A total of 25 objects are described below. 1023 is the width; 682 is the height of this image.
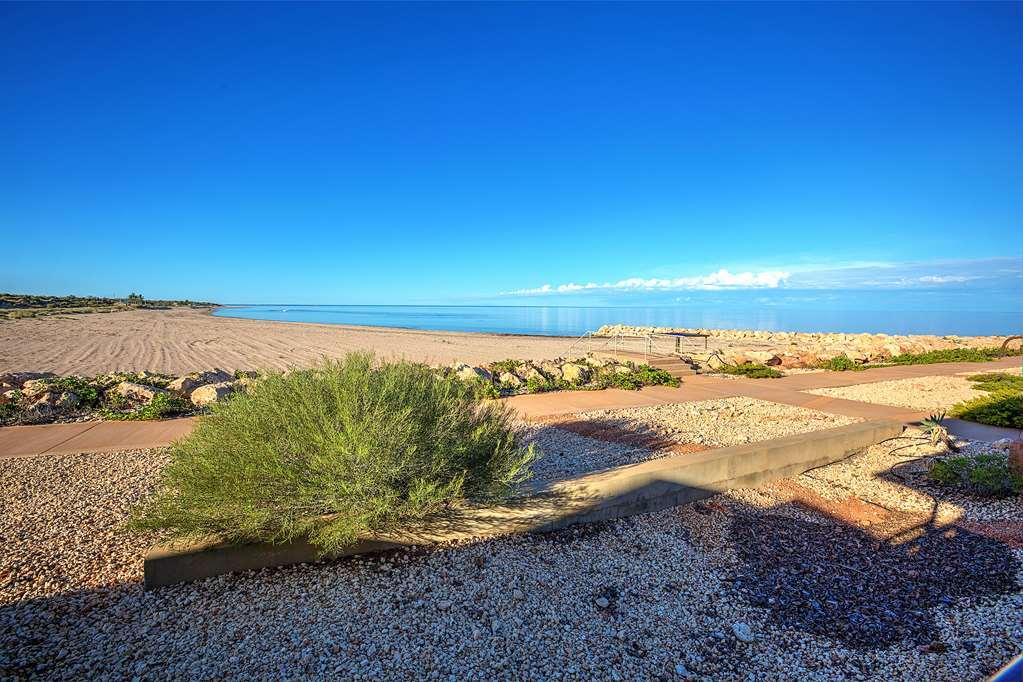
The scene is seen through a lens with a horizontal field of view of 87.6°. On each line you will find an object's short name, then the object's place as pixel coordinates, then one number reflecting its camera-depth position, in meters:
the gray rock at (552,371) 10.73
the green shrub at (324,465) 3.18
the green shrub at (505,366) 10.91
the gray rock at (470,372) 9.27
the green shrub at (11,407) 6.84
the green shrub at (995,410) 7.62
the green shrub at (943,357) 15.25
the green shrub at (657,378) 10.79
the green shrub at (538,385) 9.91
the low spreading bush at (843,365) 13.56
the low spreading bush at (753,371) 12.05
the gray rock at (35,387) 7.39
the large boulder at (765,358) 14.12
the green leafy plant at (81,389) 7.56
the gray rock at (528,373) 10.37
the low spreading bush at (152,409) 7.11
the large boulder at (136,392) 7.88
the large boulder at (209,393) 7.73
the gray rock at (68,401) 7.32
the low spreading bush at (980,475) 4.91
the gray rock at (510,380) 10.11
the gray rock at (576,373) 10.63
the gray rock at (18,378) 7.82
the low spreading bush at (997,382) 9.52
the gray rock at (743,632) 2.91
